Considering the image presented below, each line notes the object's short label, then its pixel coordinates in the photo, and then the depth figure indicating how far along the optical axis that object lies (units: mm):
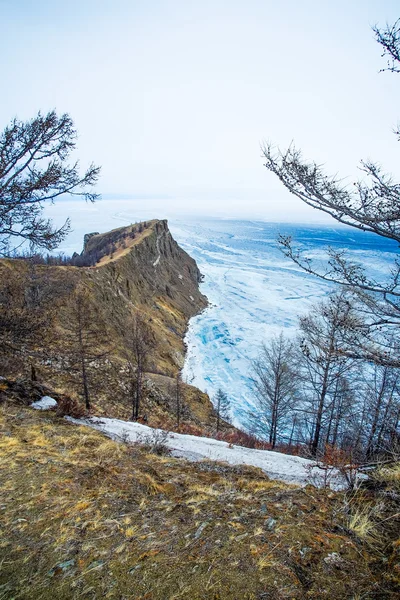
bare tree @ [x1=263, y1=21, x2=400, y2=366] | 3984
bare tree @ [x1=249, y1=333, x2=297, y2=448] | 15867
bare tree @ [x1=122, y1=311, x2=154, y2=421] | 15852
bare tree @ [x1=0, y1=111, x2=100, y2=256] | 5754
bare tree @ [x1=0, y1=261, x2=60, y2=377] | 6961
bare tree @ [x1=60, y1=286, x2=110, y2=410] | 14117
